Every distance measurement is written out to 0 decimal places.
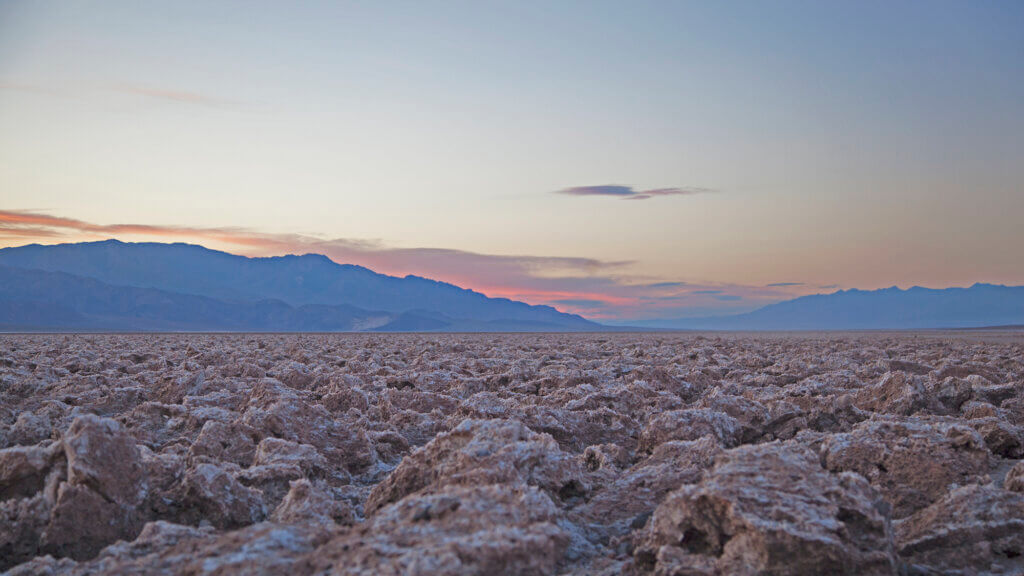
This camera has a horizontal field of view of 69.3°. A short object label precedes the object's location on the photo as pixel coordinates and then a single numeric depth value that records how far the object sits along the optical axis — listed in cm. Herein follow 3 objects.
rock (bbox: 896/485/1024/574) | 313
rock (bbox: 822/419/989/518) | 400
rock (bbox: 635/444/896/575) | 268
